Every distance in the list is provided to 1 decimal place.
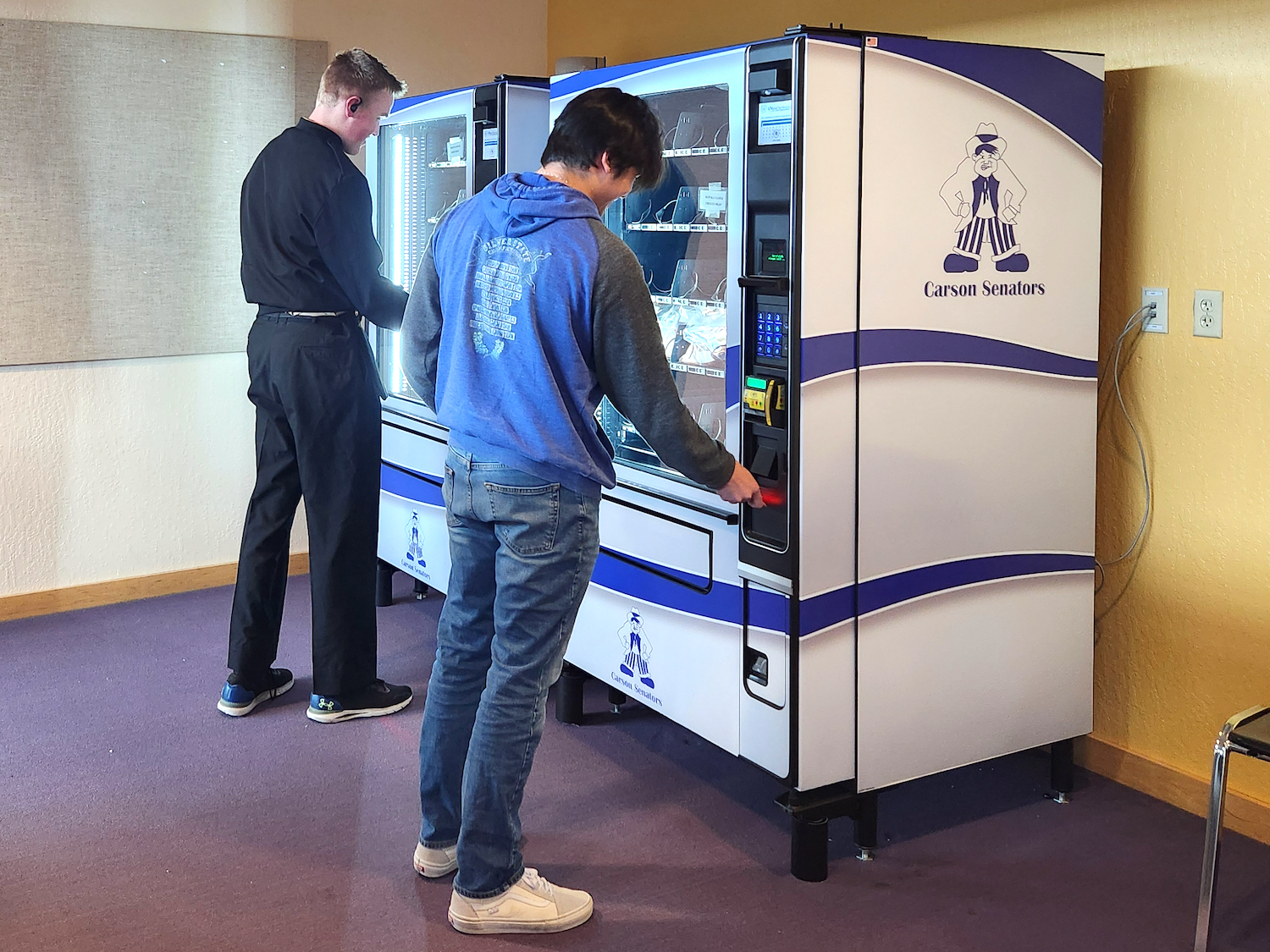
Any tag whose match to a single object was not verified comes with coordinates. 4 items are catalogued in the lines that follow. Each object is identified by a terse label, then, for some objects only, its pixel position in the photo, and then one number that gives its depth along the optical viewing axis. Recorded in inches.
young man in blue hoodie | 83.3
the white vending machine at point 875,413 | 95.0
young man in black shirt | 124.7
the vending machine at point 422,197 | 135.6
